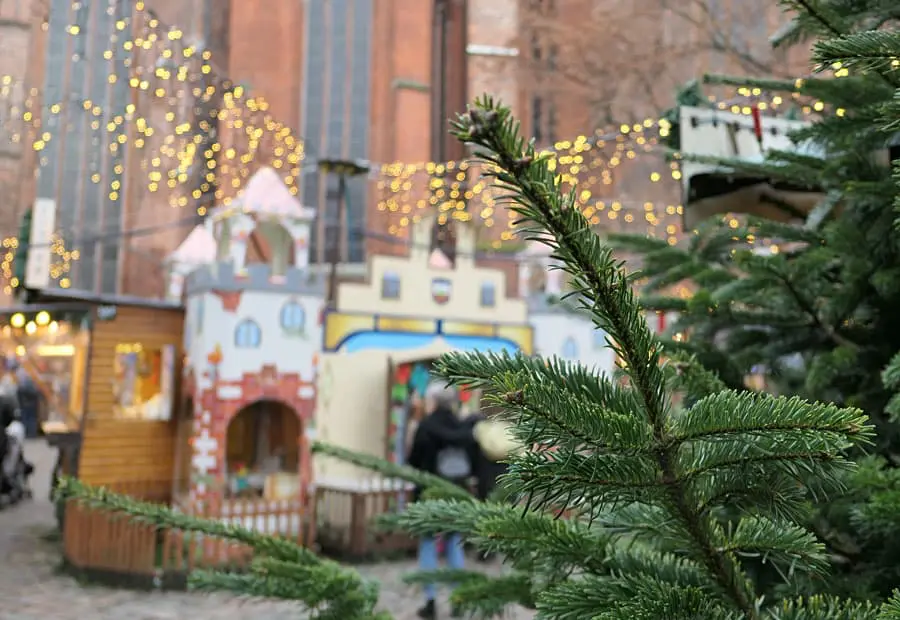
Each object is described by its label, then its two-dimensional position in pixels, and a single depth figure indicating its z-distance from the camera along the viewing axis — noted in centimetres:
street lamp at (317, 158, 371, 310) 788
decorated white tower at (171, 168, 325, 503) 739
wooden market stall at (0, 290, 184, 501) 743
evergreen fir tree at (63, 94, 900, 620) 59
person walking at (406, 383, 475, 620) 586
